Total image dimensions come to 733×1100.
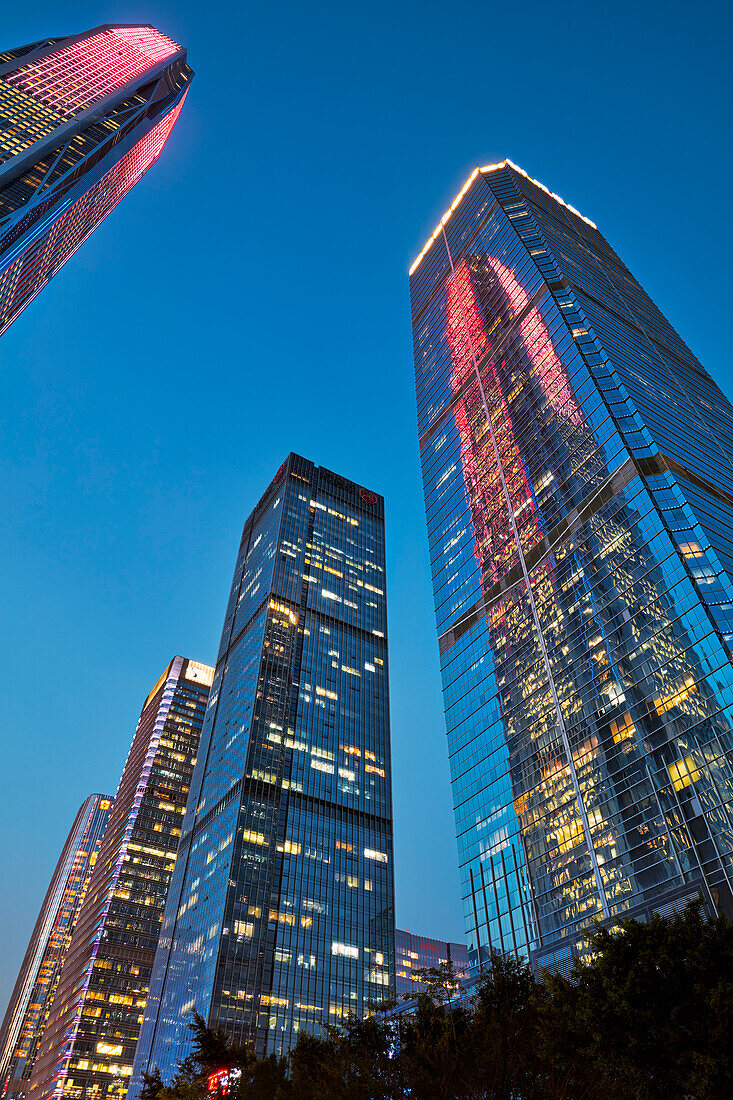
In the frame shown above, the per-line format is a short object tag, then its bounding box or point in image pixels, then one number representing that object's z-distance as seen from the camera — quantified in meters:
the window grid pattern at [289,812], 104.94
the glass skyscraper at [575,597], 62.38
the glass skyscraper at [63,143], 114.69
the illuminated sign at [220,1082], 48.59
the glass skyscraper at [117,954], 150.62
